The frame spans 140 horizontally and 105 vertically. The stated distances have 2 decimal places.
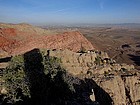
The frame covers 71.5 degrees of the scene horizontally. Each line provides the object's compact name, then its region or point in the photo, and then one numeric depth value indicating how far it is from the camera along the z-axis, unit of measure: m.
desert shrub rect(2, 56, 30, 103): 5.40
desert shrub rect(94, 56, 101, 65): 10.71
